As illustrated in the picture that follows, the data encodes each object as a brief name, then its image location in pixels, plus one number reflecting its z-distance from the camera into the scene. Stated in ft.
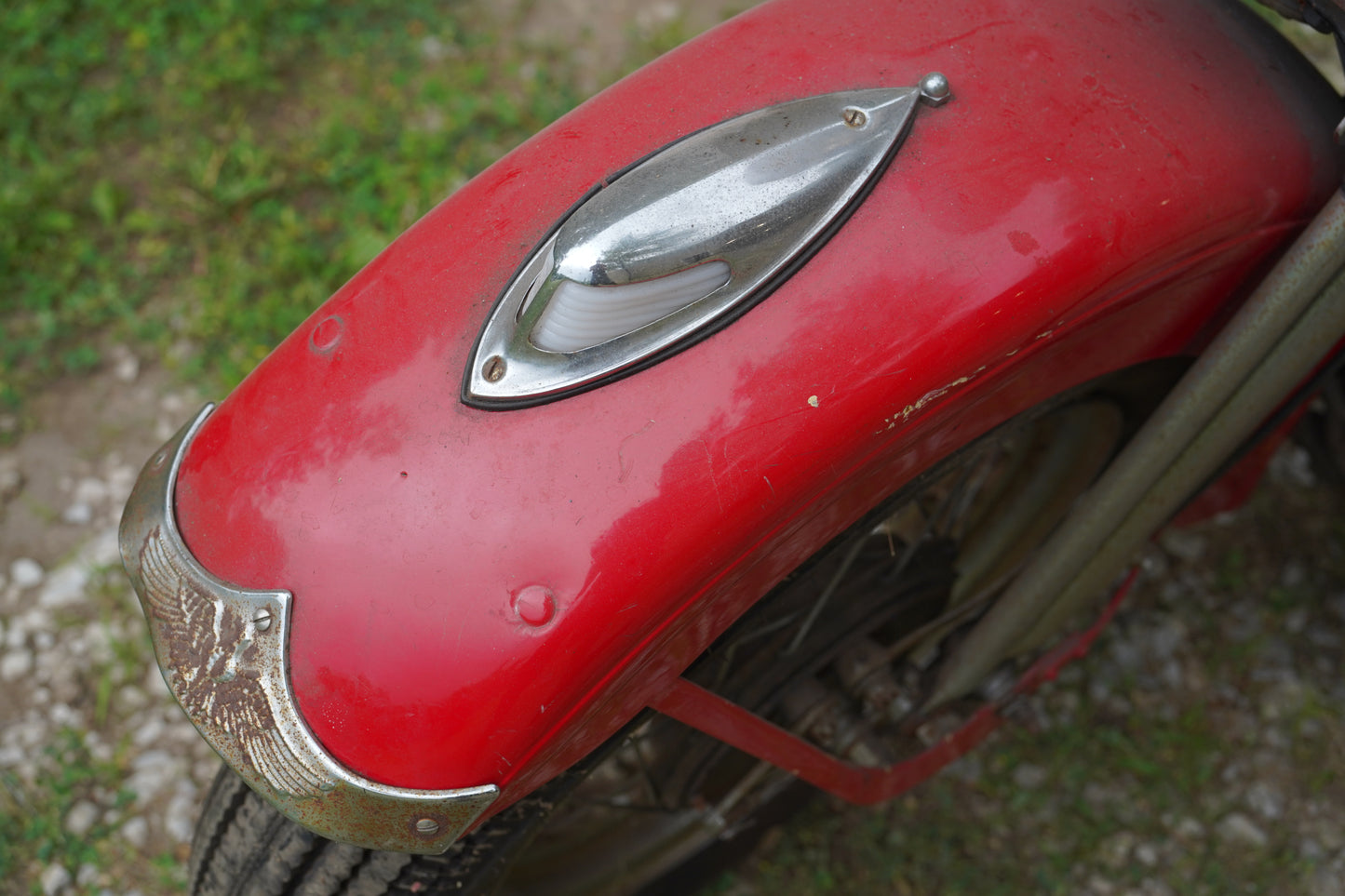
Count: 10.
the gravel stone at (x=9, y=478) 3.32
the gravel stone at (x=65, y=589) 3.12
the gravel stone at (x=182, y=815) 2.82
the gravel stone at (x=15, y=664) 3.00
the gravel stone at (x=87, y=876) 2.78
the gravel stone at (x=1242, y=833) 2.81
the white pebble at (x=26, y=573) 3.15
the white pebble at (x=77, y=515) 3.27
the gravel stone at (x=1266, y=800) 2.83
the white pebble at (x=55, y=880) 2.77
